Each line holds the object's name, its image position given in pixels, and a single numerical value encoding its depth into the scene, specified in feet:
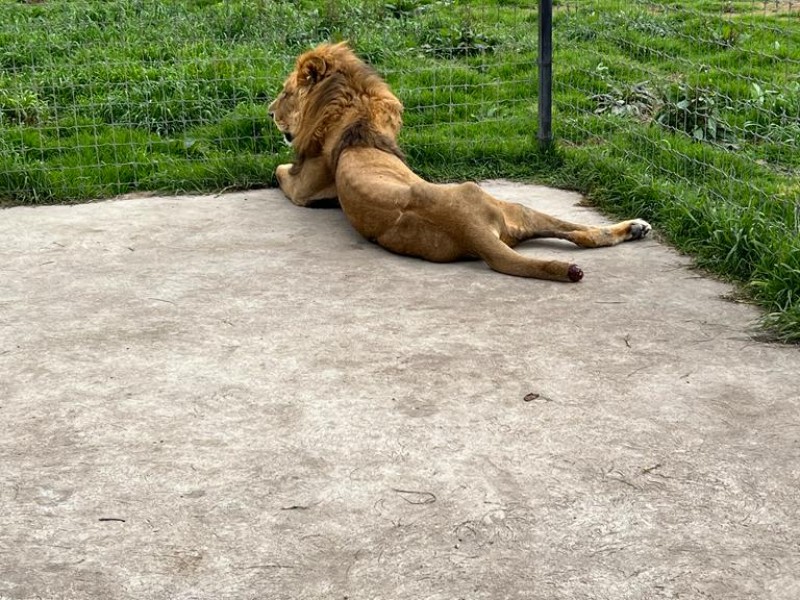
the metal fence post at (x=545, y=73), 24.06
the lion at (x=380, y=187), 17.74
